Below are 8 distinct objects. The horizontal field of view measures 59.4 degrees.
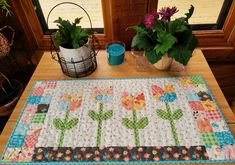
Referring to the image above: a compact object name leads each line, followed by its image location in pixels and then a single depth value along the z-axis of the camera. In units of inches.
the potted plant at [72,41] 36.1
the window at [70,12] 48.9
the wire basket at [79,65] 38.1
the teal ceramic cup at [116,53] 41.0
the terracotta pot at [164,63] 37.8
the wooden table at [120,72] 35.6
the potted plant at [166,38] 34.9
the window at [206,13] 49.0
